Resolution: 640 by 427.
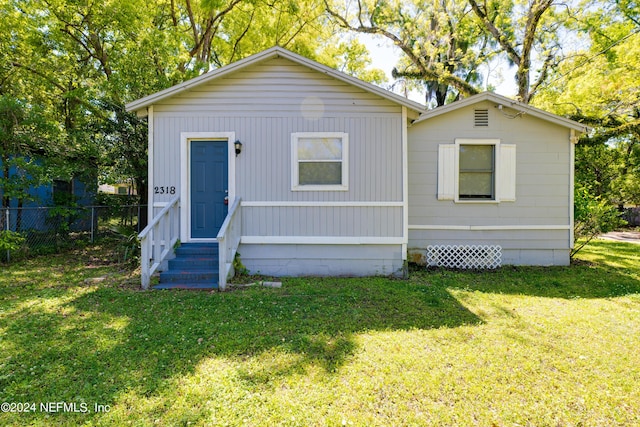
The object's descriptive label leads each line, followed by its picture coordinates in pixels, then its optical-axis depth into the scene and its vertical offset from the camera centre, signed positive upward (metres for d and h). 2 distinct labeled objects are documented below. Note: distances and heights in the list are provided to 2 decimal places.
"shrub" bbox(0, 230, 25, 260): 6.40 -0.80
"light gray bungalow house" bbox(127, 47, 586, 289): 6.09 +0.71
